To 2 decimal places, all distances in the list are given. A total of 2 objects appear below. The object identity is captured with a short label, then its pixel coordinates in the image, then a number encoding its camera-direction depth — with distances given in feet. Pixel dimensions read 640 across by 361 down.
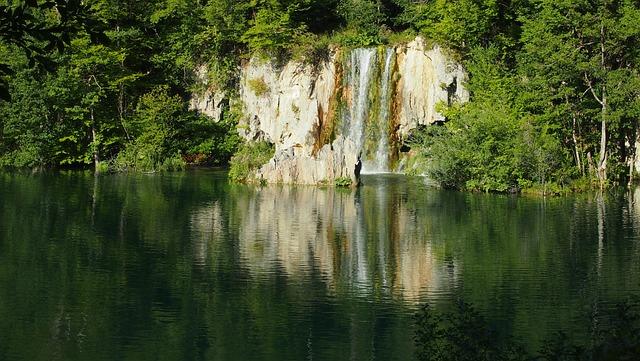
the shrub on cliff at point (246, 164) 133.69
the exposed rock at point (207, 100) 169.68
